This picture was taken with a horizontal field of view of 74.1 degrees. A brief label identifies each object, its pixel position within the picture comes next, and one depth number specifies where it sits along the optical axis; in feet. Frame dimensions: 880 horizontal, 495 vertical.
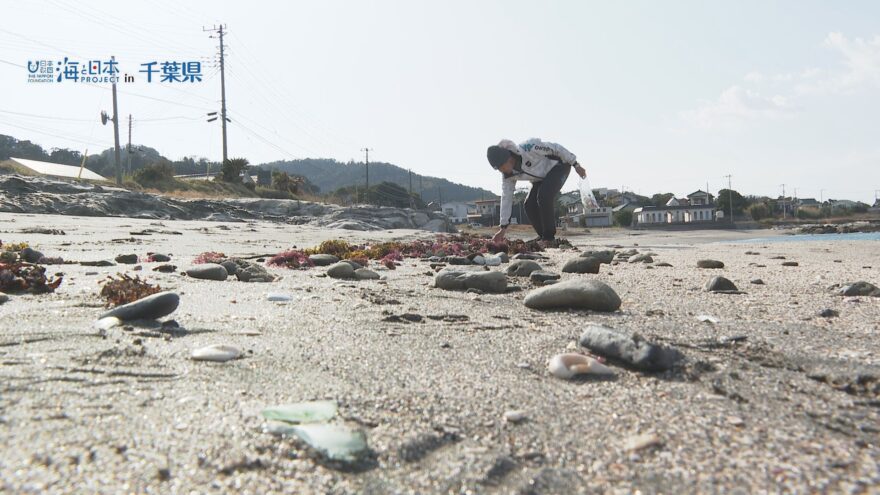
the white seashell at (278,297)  11.21
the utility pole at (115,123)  123.24
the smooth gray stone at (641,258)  23.20
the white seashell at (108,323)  7.62
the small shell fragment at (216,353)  6.33
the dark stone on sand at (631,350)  5.99
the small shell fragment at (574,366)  5.98
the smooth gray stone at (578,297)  10.27
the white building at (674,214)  312.50
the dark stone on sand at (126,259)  17.43
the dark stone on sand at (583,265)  17.90
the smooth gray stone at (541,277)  14.69
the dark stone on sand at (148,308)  8.09
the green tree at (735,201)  305.73
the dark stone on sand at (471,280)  12.93
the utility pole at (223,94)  153.17
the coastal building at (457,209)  415.50
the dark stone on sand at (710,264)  20.40
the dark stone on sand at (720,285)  13.15
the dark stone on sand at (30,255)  16.12
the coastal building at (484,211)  305.18
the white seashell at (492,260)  21.70
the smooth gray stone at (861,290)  12.00
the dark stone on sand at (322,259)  19.33
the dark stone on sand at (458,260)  21.48
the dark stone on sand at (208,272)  14.11
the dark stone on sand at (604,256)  21.95
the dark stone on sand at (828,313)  9.60
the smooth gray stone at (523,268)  16.60
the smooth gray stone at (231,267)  15.21
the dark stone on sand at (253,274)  14.30
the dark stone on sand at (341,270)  15.55
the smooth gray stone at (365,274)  15.84
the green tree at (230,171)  124.67
